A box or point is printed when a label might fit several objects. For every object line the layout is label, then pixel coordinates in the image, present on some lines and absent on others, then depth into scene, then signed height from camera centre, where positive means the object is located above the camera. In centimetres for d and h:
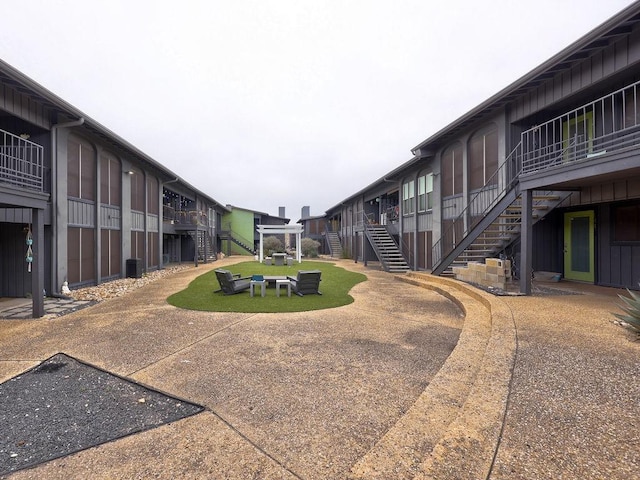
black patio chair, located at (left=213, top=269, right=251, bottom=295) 1027 -149
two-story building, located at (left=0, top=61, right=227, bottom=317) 892 +158
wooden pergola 2528 +82
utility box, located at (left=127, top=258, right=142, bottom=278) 1575 -139
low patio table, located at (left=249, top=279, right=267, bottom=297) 1017 -148
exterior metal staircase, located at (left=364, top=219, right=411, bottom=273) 1778 -62
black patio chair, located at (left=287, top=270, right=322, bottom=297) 1033 -145
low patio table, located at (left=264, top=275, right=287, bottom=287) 1087 -135
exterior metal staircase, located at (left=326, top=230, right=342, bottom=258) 3338 -55
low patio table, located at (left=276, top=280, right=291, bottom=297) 1015 -149
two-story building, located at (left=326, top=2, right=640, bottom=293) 782 +169
